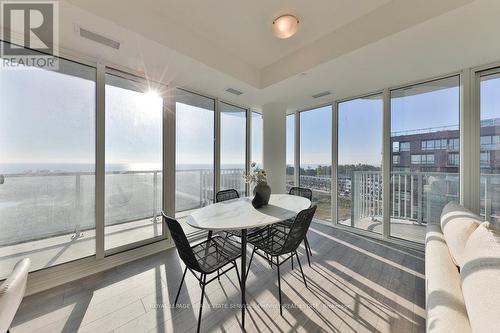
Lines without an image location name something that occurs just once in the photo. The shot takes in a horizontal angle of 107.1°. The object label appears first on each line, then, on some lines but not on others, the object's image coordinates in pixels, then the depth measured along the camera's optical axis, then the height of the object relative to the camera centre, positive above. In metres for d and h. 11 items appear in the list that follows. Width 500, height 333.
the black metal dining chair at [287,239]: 1.66 -0.78
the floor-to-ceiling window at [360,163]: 3.32 +0.07
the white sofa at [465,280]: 0.84 -0.65
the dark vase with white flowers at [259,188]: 2.27 -0.27
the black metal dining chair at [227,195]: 2.74 -0.45
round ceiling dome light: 1.97 +1.54
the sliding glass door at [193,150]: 3.14 +0.29
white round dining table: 1.64 -0.51
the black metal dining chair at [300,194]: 2.46 -0.46
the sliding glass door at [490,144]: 2.32 +0.29
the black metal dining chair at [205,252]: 1.40 -0.82
